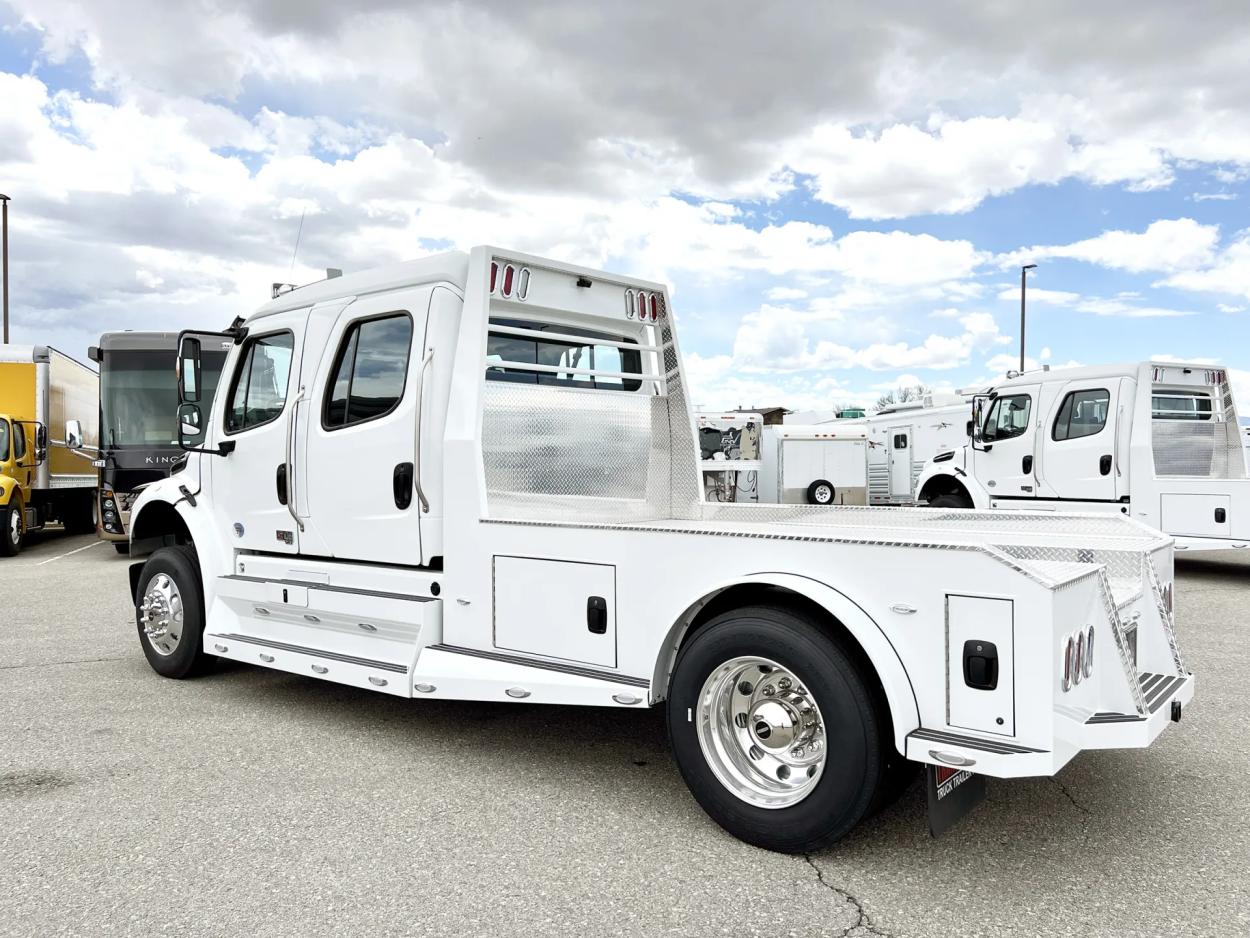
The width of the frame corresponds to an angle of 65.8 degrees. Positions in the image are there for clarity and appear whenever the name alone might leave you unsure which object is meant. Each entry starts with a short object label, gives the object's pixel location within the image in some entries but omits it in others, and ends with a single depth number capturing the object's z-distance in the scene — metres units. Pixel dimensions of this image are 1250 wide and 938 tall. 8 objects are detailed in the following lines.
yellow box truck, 15.64
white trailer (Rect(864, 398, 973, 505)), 19.88
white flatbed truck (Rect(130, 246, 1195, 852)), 3.15
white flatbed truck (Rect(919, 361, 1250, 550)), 10.84
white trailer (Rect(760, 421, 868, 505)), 20.22
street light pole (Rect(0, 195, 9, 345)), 29.27
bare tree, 21.49
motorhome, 14.64
